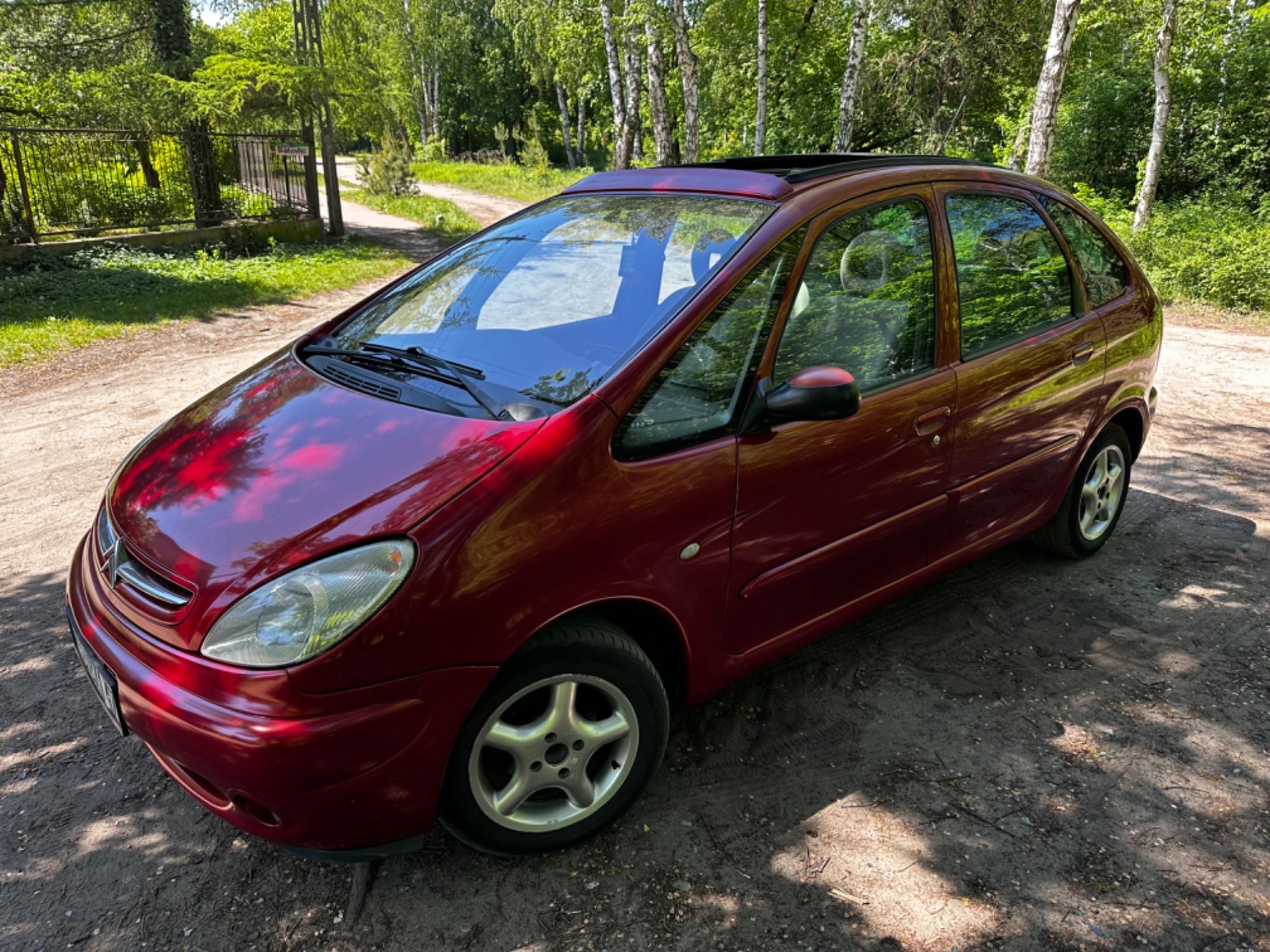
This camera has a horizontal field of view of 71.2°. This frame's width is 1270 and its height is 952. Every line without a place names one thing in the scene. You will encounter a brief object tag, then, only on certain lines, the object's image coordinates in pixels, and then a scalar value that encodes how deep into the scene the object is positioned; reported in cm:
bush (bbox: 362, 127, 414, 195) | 2647
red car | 211
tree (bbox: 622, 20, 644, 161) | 2148
